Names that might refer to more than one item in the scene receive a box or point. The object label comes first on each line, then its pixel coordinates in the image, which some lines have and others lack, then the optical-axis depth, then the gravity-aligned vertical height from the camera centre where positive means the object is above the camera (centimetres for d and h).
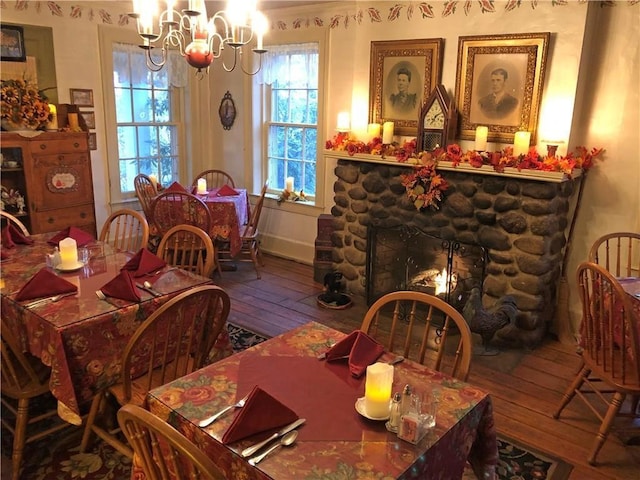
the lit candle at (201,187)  466 -59
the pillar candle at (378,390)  140 -70
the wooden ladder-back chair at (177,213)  423 -75
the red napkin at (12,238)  279 -66
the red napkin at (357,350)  168 -74
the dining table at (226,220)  436 -82
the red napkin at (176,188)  432 -56
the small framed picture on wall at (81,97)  443 +17
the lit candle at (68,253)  247 -64
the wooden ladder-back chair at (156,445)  108 -71
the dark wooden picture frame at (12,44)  397 +54
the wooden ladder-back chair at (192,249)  262 -67
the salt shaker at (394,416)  136 -76
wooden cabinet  388 -46
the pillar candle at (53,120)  404 -3
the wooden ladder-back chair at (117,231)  299 -65
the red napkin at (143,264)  243 -67
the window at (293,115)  483 +7
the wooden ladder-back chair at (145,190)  460 -63
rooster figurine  323 -115
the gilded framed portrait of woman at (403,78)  365 +34
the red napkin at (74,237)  288 -66
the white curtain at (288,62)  475 +57
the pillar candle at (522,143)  321 -8
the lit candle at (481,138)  337 -6
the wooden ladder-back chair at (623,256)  324 -78
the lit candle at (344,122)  410 +2
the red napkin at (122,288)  213 -69
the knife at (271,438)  126 -78
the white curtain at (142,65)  480 +51
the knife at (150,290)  221 -72
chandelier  232 +45
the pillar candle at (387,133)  384 -5
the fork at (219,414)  136 -77
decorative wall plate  533 +10
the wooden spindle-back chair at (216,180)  557 -62
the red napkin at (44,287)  212 -70
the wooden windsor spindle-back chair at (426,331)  175 -134
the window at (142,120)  489 -1
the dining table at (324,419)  124 -78
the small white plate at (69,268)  246 -71
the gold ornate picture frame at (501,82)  320 +29
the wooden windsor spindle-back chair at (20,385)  201 -108
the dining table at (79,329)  191 -79
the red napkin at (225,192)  460 -62
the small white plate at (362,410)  140 -77
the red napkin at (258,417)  130 -74
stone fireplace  323 -63
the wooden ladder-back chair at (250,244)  459 -108
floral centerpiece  380 +6
